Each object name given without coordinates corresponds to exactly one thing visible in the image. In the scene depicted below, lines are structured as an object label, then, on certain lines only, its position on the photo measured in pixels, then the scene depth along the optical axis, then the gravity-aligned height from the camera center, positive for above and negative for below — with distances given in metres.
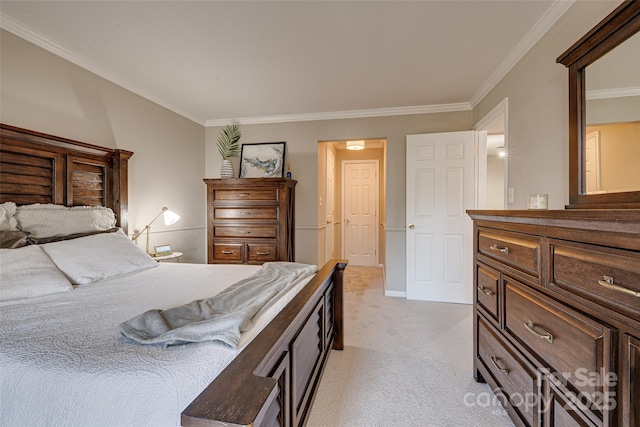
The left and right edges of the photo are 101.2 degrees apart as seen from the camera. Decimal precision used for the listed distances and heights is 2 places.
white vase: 3.75 +0.63
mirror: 1.14 +0.49
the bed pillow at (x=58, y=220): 1.83 -0.05
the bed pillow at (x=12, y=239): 1.61 -0.16
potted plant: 3.75 +1.02
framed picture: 3.93 +0.80
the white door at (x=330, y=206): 4.56 +0.14
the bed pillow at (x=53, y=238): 1.77 -0.18
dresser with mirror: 0.73 -0.23
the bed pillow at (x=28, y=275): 1.35 -0.34
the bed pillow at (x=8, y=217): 1.70 -0.02
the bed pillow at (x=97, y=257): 1.67 -0.30
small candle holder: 1.49 +0.06
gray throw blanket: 0.90 -0.42
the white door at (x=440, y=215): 3.34 -0.02
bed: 0.70 -0.45
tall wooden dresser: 3.50 -0.09
